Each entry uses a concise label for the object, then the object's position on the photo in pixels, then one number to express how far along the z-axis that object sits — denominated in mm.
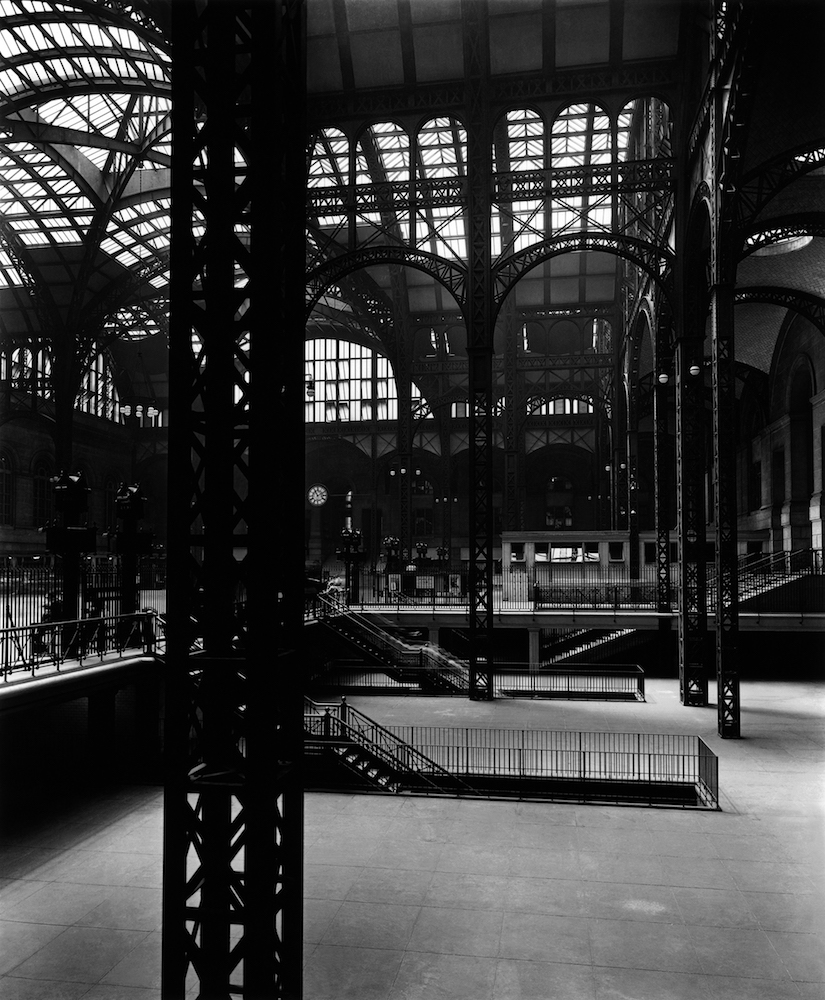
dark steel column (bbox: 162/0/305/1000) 5098
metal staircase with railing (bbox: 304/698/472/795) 16984
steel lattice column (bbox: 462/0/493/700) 25219
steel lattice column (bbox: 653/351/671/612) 31062
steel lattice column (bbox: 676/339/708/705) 24495
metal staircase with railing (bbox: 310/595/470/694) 27641
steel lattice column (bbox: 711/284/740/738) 20266
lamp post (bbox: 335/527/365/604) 33584
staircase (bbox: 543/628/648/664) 32062
